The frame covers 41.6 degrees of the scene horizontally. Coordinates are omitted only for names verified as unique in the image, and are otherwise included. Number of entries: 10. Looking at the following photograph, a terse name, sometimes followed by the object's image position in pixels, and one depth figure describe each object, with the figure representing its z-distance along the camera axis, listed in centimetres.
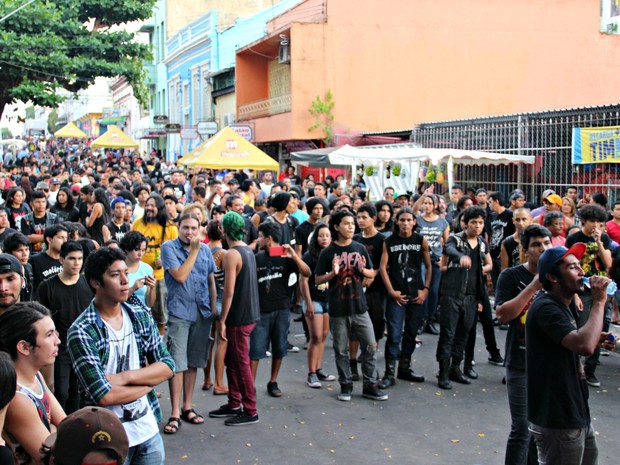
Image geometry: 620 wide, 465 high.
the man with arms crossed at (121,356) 385
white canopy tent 1437
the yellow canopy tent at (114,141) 2914
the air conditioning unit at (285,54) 2542
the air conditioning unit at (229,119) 3300
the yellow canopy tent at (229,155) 1599
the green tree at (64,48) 2191
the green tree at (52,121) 8669
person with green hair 708
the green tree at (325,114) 2505
